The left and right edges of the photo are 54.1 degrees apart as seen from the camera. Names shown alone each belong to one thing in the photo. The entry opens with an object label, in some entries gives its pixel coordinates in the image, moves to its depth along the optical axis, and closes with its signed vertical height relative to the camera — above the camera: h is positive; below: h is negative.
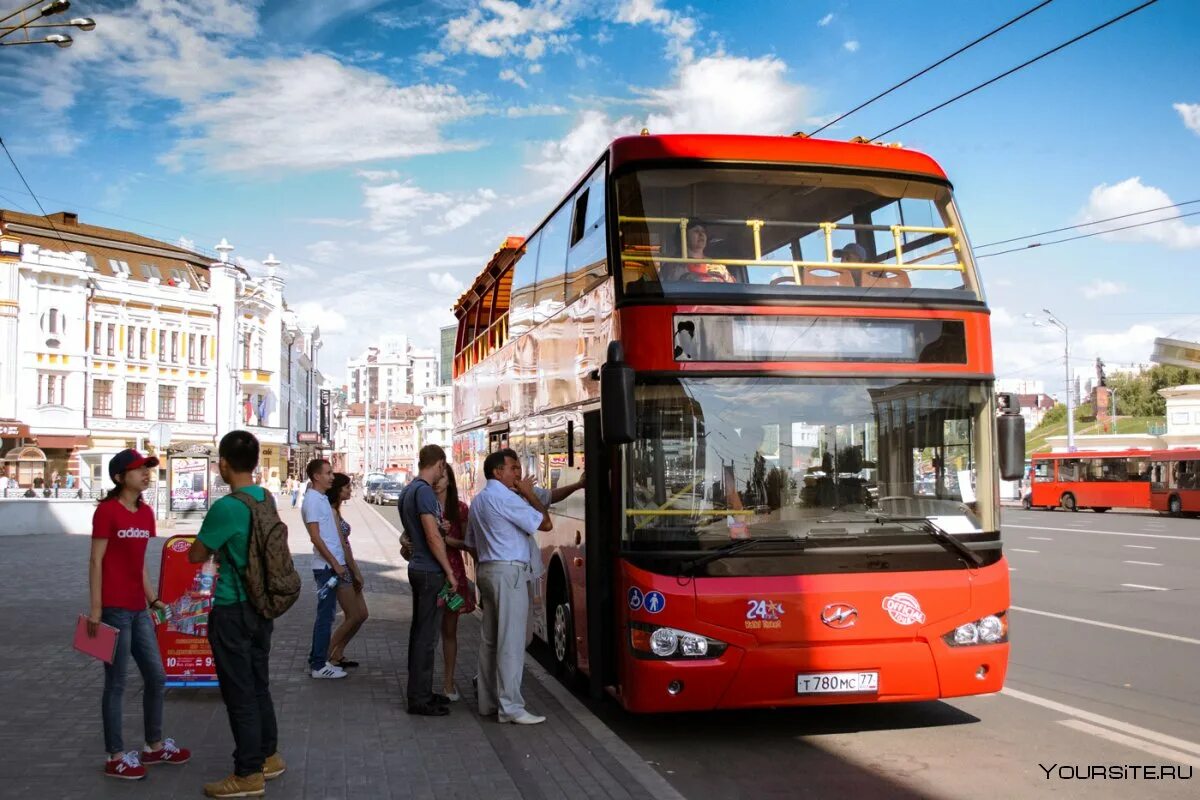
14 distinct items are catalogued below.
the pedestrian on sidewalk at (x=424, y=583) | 7.93 -0.76
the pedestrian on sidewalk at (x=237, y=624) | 5.80 -0.74
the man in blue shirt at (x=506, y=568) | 7.58 -0.63
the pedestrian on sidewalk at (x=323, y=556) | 9.16 -0.65
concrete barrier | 31.78 -1.10
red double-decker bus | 6.91 +0.16
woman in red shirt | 6.20 -0.66
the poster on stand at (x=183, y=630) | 8.50 -1.13
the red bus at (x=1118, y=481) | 43.00 -0.72
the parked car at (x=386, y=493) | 63.47 -1.12
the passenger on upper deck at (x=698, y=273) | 7.33 +1.22
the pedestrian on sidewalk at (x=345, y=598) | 9.38 -1.00
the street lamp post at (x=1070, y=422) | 56.42 +2.01
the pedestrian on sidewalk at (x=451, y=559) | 8.41 -0.65
